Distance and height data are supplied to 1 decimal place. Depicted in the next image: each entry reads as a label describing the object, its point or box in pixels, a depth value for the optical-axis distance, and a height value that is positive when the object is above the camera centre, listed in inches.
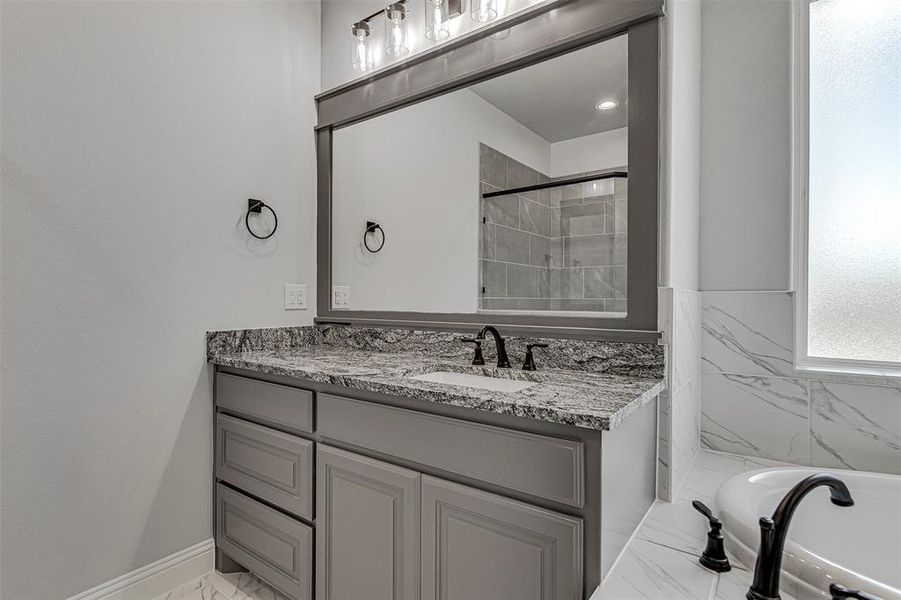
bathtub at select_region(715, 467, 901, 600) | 49.4 -24.7
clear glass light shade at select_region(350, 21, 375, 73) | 81.7 +43.5
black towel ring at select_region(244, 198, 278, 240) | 79.4 +15.0
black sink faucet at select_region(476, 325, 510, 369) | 64.4 -7.4
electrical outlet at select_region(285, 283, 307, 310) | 86.5 -0.4
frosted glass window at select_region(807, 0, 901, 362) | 61.2 +15.3
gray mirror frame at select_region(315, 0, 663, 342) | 56.0 +33.0
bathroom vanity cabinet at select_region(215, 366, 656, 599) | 39.6 -20.9
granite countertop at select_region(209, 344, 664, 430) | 40.4 -10.0
